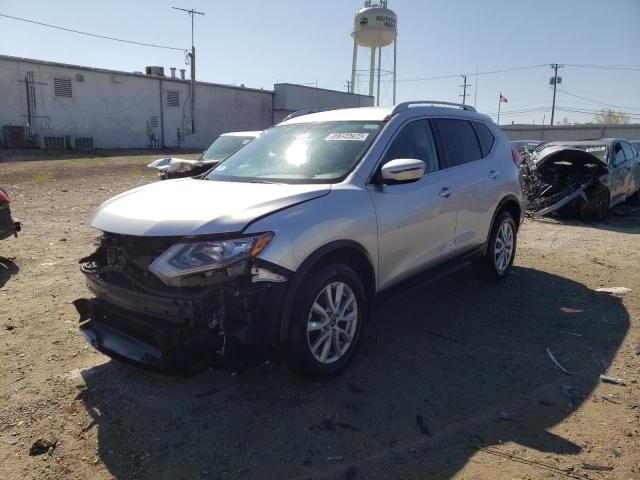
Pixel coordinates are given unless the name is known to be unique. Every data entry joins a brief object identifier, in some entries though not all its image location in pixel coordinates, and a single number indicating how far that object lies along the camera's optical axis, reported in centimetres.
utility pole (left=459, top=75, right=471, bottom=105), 7938
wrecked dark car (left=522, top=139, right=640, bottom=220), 1041
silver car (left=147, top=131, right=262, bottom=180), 759
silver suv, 287
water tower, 4400
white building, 2577
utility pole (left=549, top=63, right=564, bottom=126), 7189
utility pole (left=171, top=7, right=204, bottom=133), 3319
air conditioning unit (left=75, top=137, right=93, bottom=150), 2794
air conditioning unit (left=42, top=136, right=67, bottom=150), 2656
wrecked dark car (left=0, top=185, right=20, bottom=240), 593
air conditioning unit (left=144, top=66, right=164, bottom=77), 3247
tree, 8094
